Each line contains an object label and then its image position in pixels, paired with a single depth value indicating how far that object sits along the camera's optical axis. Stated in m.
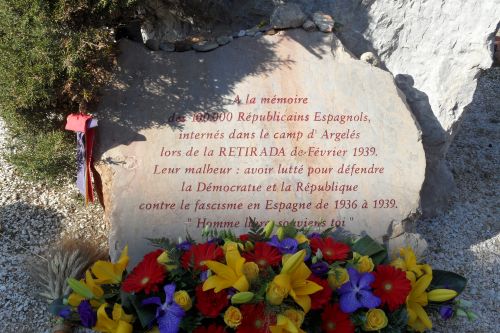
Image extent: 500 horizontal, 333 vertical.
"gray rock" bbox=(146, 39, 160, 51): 3.60
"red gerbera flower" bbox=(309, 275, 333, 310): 2.45
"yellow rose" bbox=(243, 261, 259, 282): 2.43
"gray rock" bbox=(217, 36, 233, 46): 3.62
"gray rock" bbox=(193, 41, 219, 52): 3.59
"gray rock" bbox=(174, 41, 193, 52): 3.62
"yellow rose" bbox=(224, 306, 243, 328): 2.35
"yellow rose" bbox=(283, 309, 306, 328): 2.36
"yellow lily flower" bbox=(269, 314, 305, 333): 2.29
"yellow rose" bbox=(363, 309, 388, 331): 2.46
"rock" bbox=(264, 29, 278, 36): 3.65
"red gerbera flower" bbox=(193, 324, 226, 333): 2.41
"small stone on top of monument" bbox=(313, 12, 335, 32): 3.64
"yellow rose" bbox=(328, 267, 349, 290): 2.55
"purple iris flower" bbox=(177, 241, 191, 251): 2.77
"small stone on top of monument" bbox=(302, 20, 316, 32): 3.63
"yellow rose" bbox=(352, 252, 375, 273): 2.70
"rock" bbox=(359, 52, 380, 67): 3.72
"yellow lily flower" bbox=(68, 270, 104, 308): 2.62
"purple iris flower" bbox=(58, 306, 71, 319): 2.61
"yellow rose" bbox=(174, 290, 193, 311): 2.42
